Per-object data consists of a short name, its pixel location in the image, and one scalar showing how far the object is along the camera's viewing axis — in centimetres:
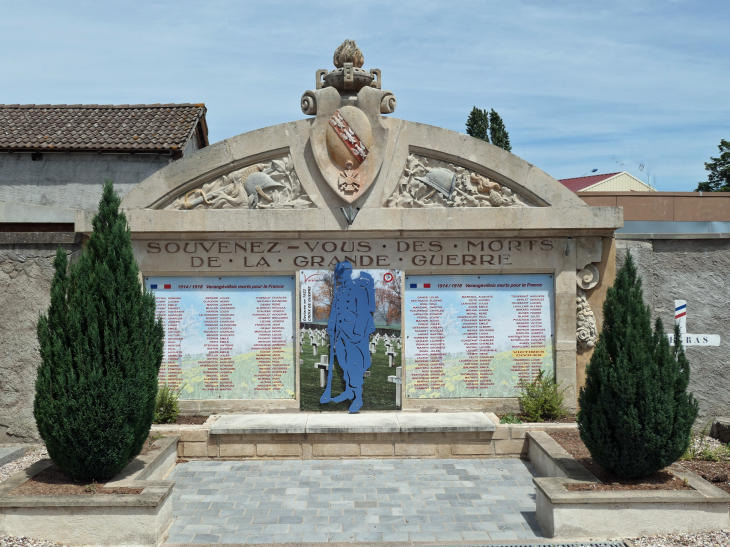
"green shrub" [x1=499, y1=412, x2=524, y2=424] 919
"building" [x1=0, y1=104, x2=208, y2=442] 1652
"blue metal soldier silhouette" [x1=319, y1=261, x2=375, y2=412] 973
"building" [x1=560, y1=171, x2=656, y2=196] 2661
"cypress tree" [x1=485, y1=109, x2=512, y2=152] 2859
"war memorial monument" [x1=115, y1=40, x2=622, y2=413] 952
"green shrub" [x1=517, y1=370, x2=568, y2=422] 930
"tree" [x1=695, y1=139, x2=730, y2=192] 3194
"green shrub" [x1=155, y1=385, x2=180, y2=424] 917
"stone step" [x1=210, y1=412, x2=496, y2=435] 866
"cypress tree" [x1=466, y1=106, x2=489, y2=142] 2858
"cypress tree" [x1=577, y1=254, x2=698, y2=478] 624
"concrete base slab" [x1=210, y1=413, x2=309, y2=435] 865
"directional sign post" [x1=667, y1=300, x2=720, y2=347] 969
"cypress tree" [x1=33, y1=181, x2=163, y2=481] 648
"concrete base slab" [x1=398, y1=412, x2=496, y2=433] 868
